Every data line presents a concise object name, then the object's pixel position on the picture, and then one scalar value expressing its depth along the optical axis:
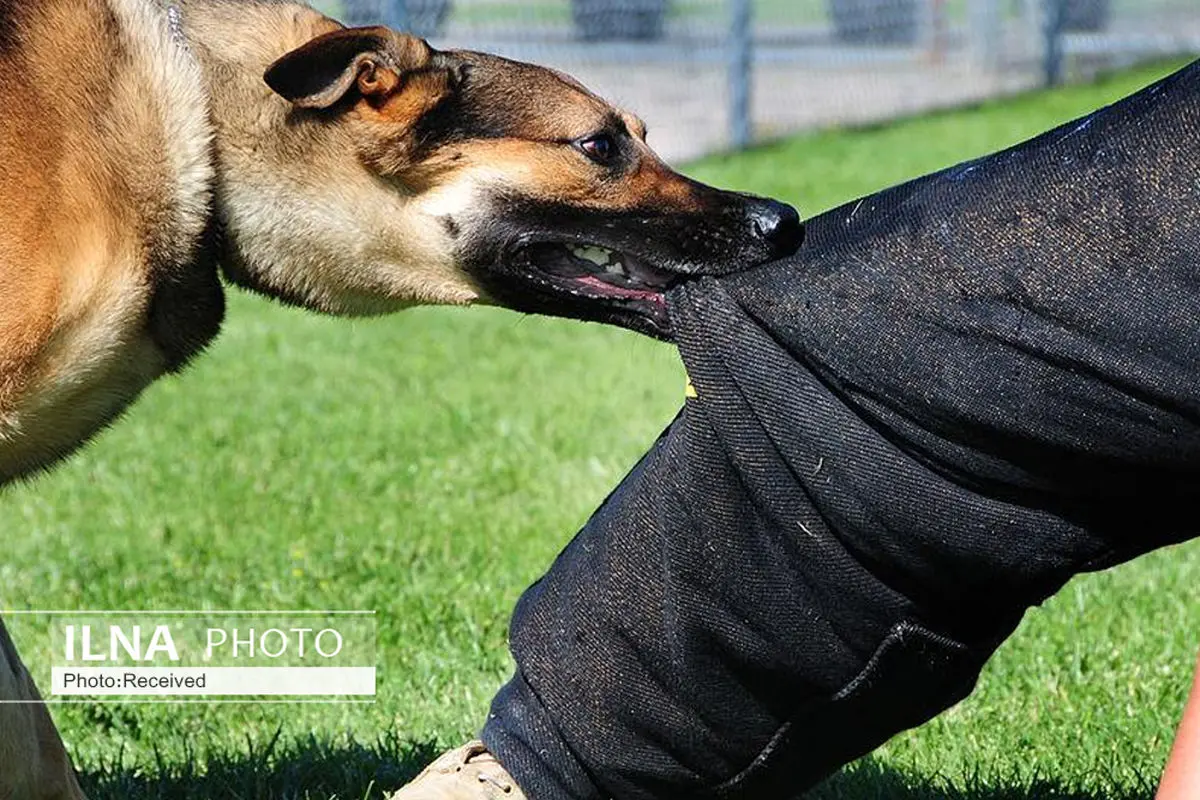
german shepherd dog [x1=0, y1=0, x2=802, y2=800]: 5.67
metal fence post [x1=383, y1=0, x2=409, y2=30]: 20.05
